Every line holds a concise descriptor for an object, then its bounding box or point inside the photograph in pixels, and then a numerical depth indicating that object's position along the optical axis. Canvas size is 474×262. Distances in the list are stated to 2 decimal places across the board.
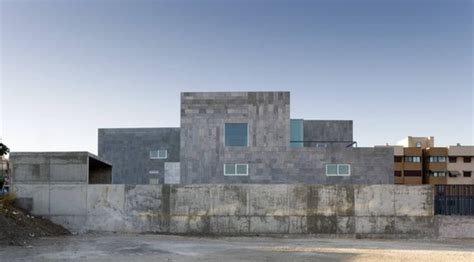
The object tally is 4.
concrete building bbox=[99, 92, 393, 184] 33.81
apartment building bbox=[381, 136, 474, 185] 88.06
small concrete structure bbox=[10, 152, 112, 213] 24.17
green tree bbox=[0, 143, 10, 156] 36.00
